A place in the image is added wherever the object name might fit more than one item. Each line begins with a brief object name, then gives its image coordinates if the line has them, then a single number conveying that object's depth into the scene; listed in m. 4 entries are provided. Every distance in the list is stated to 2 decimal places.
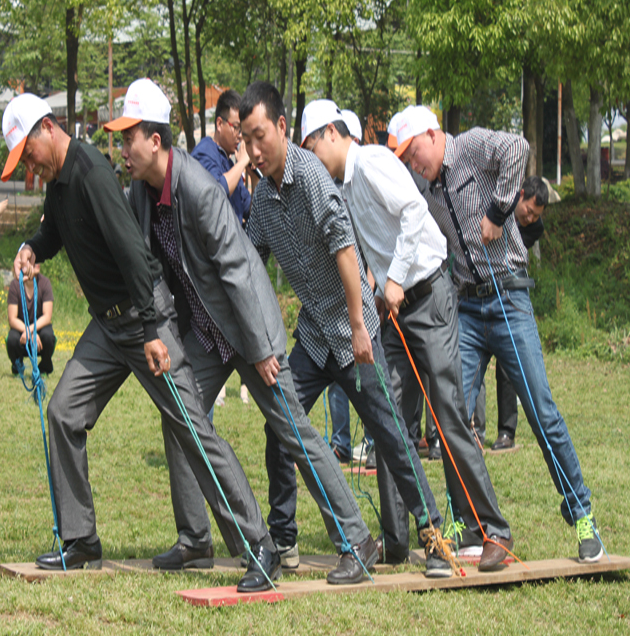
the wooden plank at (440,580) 7.82
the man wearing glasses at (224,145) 12.18
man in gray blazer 8.05
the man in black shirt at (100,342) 8.05
